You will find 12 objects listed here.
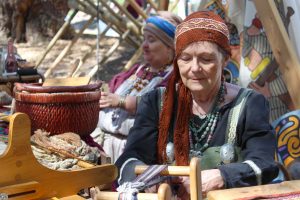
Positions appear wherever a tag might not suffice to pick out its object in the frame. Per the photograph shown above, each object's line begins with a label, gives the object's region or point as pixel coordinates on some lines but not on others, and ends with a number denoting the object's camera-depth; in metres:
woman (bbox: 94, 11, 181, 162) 3.24
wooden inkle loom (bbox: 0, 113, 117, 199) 1.39
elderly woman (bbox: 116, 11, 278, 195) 1.81
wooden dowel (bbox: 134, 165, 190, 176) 1.51
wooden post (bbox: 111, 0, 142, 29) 6.89
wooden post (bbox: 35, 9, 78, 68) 6.87
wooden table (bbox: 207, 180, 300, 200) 1.38
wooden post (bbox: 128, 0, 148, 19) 6.51
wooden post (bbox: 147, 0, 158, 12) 6.40
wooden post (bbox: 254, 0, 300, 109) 2.60
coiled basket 2.15
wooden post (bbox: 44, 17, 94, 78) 6.97
